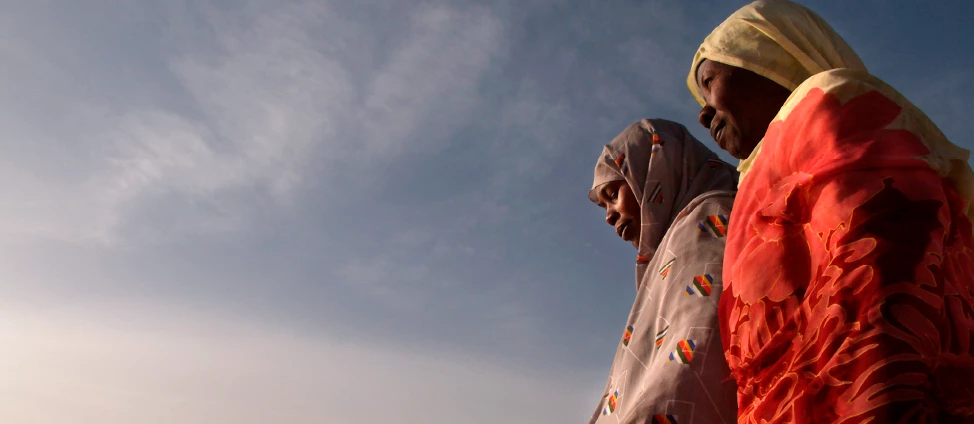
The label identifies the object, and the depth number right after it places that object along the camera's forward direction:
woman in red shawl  1.35
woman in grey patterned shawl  2.35
